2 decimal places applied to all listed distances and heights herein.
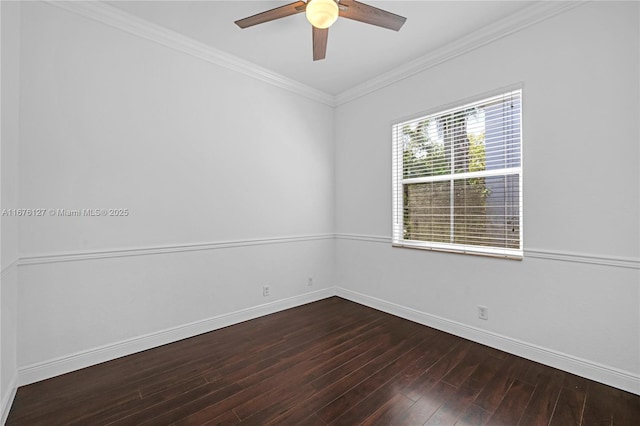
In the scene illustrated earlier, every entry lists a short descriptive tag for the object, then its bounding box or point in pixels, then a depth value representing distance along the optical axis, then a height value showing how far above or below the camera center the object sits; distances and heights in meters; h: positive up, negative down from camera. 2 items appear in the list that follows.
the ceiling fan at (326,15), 1.84 +1.42
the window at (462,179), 2.54 +0.35
